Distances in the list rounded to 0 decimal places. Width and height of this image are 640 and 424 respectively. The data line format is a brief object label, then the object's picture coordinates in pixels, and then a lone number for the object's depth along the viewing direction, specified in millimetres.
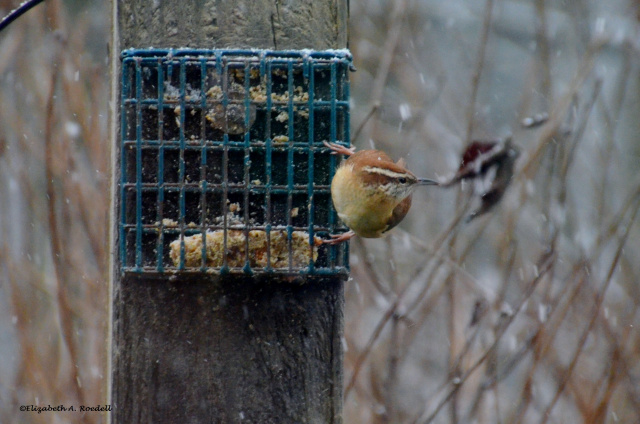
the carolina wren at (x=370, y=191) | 6141
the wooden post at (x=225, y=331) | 5852
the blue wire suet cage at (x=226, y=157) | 5996
